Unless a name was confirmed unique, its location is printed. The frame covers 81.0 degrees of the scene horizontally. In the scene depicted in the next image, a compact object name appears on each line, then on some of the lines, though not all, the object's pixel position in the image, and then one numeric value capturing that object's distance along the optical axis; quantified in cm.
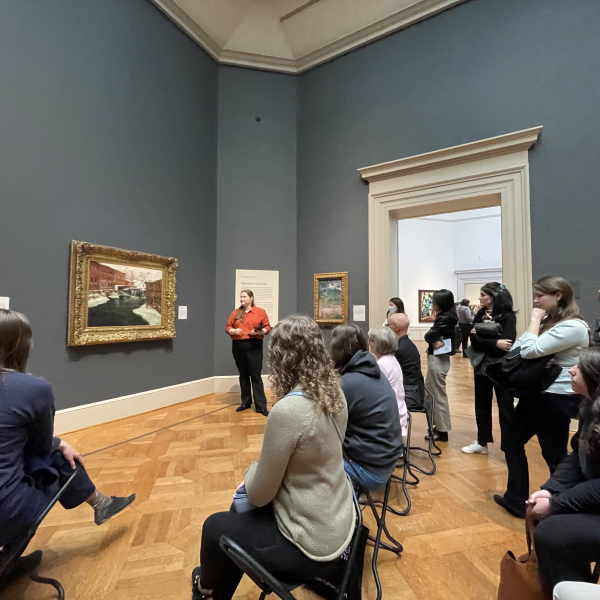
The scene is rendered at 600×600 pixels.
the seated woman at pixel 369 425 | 187
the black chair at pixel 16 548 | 141
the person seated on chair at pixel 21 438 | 141
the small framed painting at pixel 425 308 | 1461
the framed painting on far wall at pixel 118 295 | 418
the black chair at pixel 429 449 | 306
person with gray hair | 262
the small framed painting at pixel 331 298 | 609
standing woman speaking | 509
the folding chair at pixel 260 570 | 107
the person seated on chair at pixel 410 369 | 317
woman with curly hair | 122
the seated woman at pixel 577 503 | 129
